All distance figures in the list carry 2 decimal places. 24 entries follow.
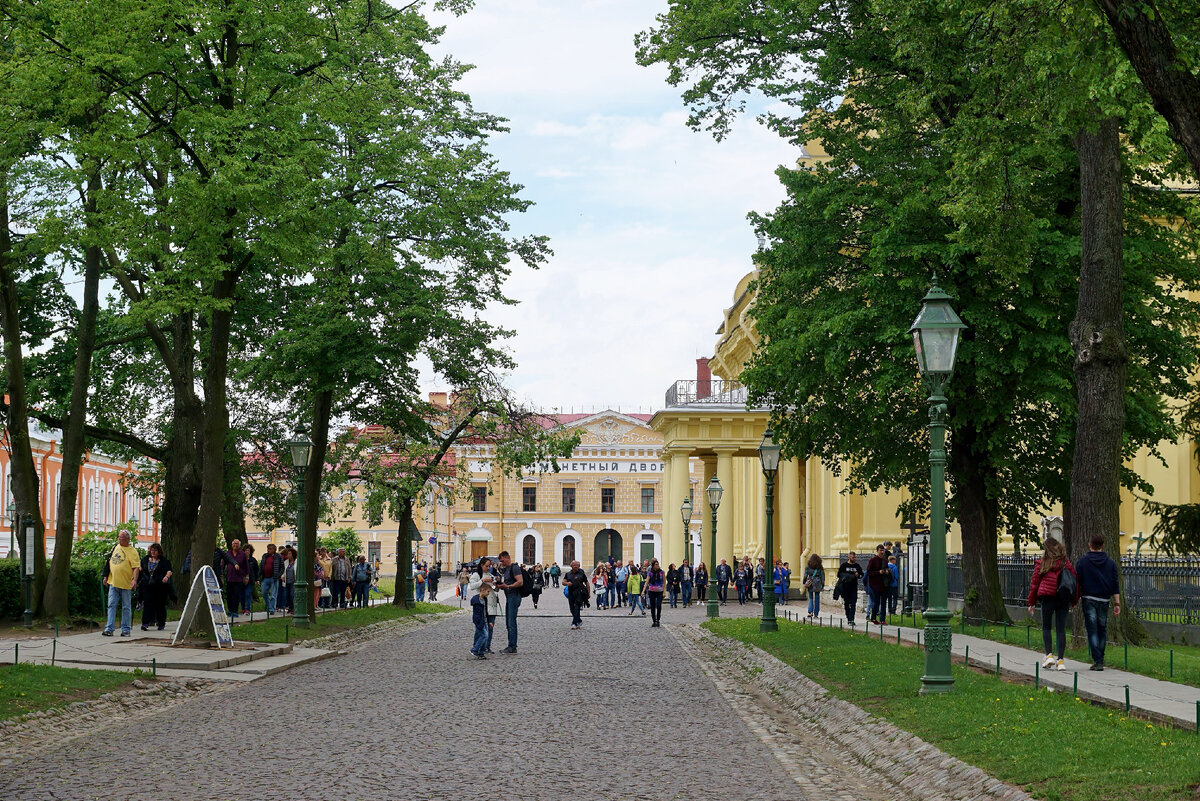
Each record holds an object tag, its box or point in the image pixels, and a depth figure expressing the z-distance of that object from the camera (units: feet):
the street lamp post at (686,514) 162.71
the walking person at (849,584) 95.55
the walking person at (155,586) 83.82
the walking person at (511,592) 79.25
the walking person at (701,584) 177.47
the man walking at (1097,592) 52.49
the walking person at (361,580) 142.41
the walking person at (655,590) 118.01
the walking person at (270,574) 107.12
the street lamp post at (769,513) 88.12
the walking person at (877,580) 93.15
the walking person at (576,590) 113.19
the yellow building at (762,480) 127.13
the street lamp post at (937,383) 47.21
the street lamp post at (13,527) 85.62
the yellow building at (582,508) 357.00
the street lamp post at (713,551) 125.19
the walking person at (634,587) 150.30
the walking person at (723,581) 176.45
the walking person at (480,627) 74.49
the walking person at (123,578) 76.33
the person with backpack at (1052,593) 52.90
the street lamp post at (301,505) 93.25
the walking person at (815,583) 106.63
